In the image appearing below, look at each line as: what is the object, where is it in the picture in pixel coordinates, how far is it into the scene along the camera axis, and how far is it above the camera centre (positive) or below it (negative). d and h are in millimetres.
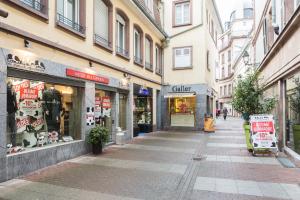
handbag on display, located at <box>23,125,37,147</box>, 5751 -850
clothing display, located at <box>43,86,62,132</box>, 6395 -31
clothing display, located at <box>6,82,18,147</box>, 5231 -94
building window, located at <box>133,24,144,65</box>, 11969 +3499
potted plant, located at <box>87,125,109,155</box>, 7446 -1133
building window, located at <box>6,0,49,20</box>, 5263 +2682
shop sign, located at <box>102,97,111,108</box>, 8939 +156
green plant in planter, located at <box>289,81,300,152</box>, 6730 -244
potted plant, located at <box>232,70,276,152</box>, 8761 +245
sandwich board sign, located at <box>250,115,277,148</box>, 7590 -953
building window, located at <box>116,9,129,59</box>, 10014 +3541
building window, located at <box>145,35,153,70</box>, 13304 +3409
